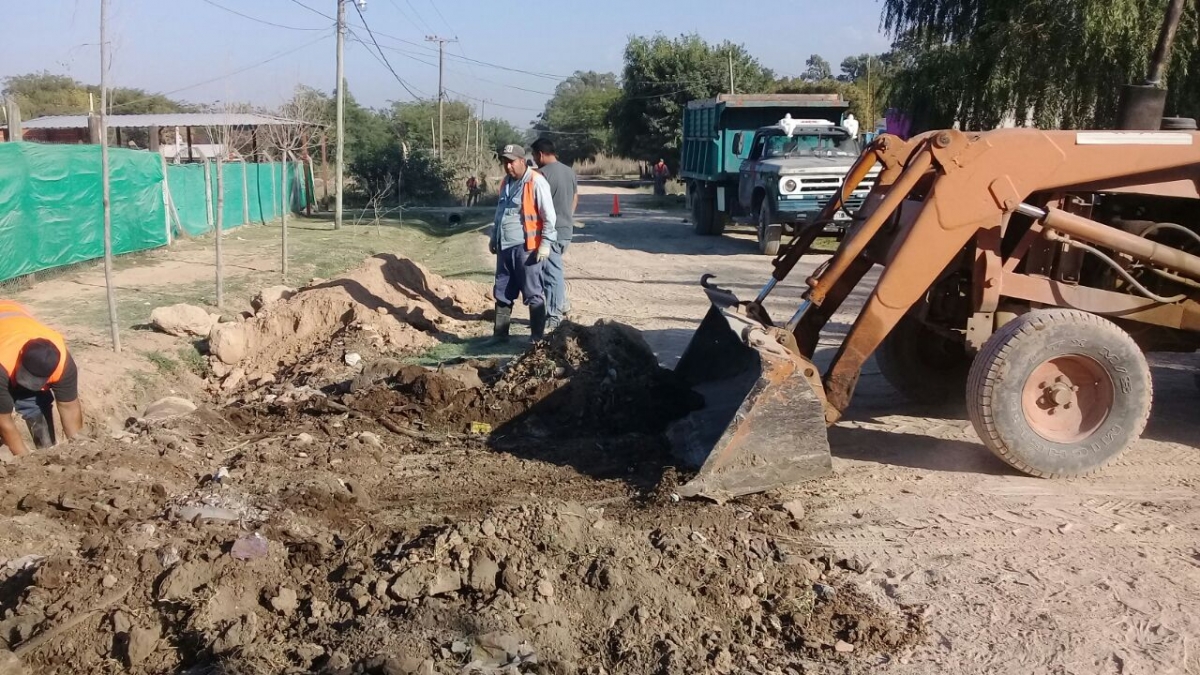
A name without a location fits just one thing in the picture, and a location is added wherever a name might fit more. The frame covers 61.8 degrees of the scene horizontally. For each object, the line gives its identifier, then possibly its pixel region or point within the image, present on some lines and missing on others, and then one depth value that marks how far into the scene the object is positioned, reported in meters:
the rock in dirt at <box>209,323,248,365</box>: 9.25
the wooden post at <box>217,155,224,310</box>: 11.41
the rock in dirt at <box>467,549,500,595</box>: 4.17
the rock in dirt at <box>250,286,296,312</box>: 10.66
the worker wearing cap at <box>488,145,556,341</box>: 9.10
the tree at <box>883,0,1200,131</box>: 15.77
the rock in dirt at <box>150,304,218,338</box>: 9.76
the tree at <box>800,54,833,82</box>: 71.41
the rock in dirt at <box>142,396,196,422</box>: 7.06
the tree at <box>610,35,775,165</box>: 43.44
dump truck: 16.72
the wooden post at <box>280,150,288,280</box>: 14.52
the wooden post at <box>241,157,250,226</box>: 24.23
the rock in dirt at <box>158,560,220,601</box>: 4.11
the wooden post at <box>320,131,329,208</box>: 33.12
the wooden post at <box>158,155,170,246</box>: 18.02
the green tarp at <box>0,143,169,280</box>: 11.96
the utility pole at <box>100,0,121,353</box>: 8.34
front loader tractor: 5.45
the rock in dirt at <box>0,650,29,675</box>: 3.65
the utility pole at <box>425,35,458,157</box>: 42.16
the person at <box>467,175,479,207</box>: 36.69
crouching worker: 5.64
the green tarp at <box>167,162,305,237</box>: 19.77
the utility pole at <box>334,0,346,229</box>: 24.48
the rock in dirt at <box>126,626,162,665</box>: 3.77
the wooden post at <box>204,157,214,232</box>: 20.67
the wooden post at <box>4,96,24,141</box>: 13.61
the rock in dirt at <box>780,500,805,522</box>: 5.18
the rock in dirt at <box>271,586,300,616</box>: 4.05
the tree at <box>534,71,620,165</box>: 68.62
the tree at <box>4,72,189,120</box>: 45.75
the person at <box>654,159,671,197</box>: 38.77
